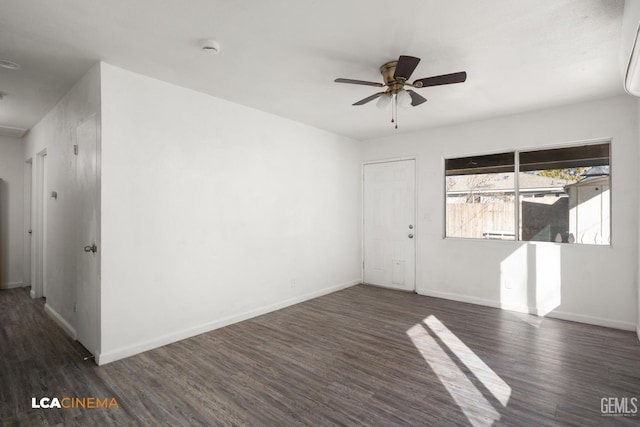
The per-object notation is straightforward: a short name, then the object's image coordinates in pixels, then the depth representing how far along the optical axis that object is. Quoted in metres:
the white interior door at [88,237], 2.91
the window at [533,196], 3.85
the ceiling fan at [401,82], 2.47
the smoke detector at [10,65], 2.79
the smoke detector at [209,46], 2.50
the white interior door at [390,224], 5.32
